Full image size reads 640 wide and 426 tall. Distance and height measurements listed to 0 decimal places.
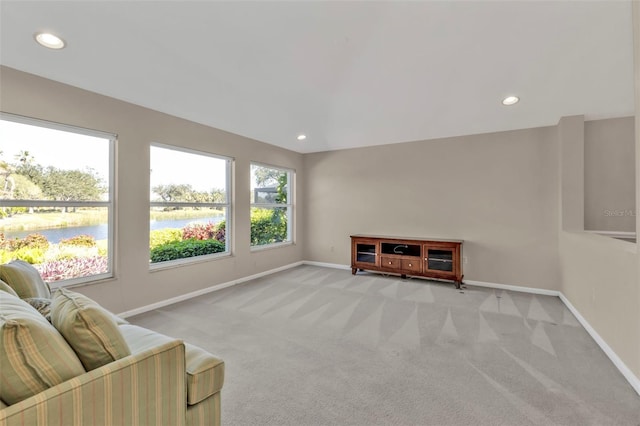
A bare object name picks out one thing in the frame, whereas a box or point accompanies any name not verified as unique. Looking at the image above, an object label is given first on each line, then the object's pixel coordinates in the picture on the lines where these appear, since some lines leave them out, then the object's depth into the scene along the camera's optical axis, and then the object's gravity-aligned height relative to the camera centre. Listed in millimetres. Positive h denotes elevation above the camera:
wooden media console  4414 -726
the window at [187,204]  3664 +123
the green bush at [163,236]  3605 -301
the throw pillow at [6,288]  1531 -405
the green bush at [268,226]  5156 -252
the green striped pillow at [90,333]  1105 -476
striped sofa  911 -593
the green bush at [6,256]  2520 -374
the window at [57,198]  2549 +148
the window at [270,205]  5156 +152
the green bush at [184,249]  3697 -508
